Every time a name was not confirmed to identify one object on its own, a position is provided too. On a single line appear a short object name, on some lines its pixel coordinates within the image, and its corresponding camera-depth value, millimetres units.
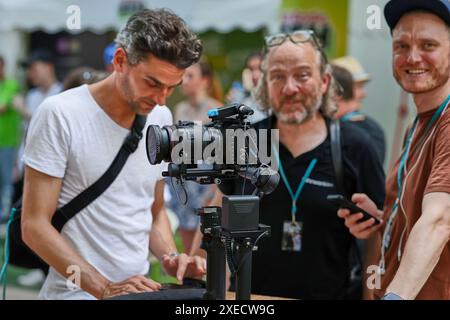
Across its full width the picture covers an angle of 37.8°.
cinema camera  1747
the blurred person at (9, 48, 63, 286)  7844
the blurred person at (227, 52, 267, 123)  5707
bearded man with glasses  2881
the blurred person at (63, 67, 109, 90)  4125
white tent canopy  7379
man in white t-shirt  2434
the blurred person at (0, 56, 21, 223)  8227
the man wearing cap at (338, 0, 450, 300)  2139
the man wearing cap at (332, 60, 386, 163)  4531
